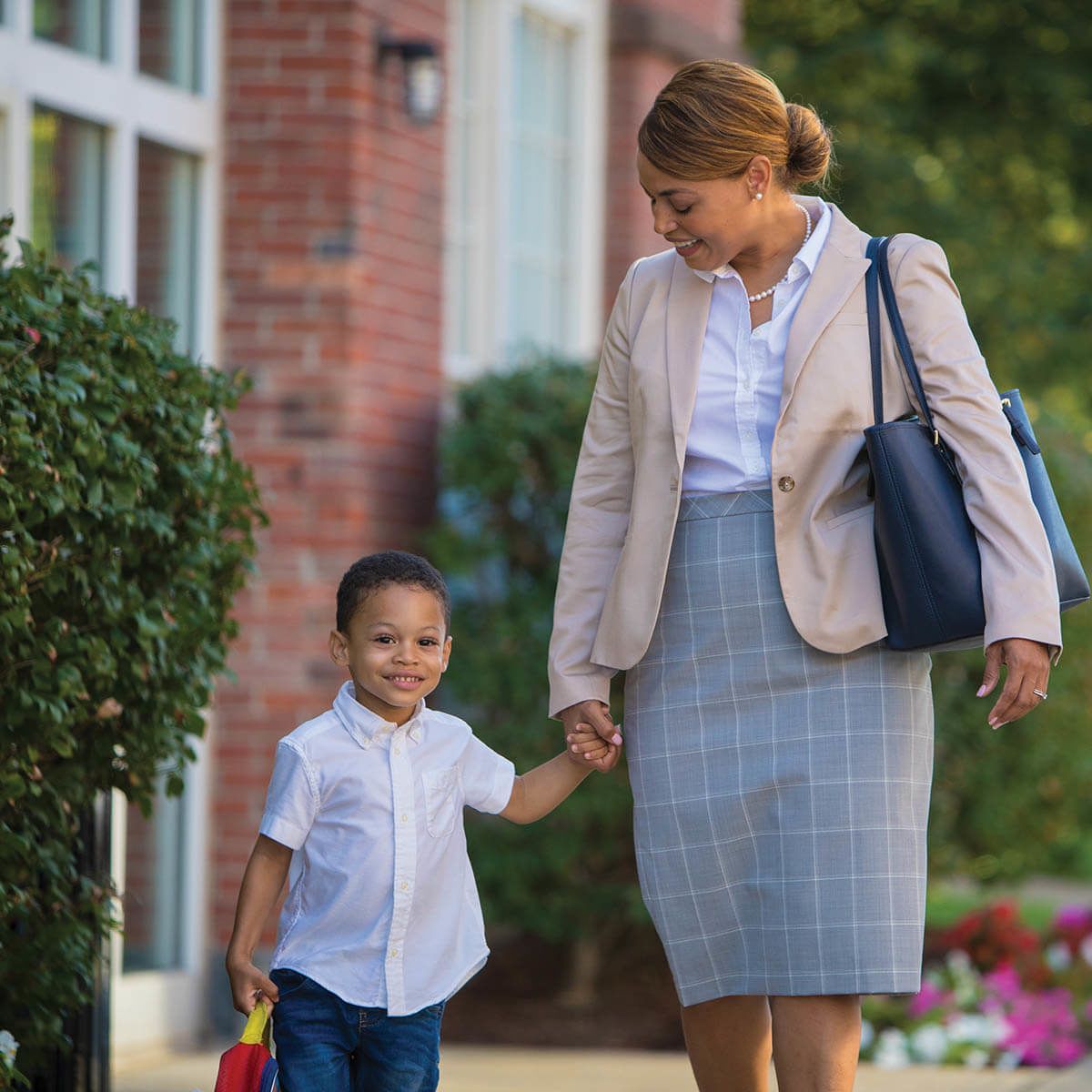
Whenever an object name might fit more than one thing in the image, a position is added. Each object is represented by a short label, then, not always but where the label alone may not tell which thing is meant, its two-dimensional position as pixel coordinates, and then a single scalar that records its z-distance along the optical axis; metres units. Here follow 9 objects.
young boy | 6.70
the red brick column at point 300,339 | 12.94
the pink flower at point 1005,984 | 14.00
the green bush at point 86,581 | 7.11
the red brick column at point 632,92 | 17.14
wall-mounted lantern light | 13.33
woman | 6.99
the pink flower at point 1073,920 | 15.70
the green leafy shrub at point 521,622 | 13.70
